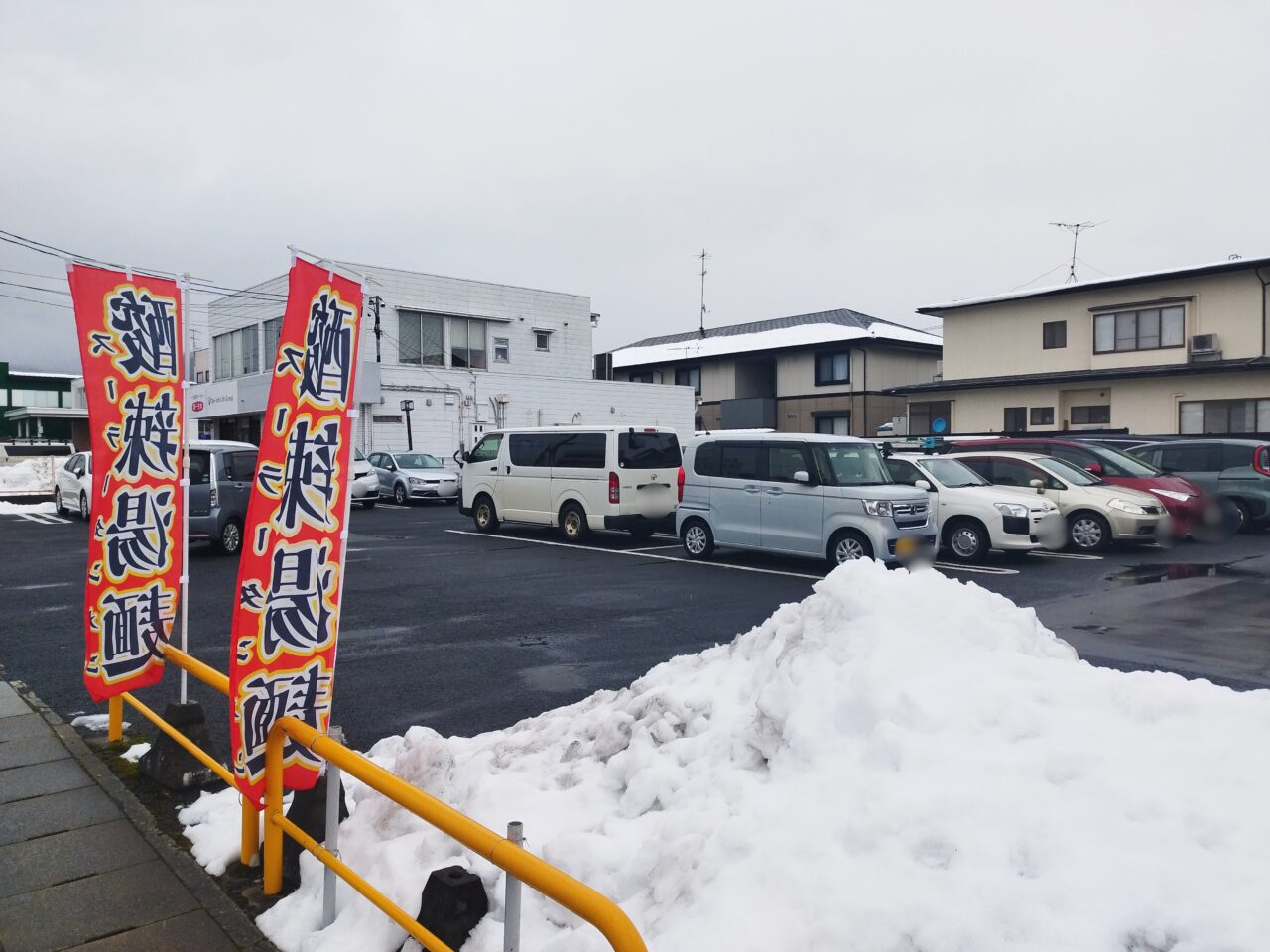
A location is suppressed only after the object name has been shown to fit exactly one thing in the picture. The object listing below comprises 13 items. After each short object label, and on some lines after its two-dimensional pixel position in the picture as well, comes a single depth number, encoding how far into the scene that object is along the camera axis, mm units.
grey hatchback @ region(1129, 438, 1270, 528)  16031
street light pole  28484
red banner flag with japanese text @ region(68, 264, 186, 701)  4512
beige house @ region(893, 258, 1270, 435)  22875
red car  14344
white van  14266
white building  28906
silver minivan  11086
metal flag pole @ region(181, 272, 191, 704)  4777
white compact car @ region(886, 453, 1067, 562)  12367
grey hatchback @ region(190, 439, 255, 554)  13148
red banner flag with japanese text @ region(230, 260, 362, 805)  3244
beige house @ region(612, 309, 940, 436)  33844
